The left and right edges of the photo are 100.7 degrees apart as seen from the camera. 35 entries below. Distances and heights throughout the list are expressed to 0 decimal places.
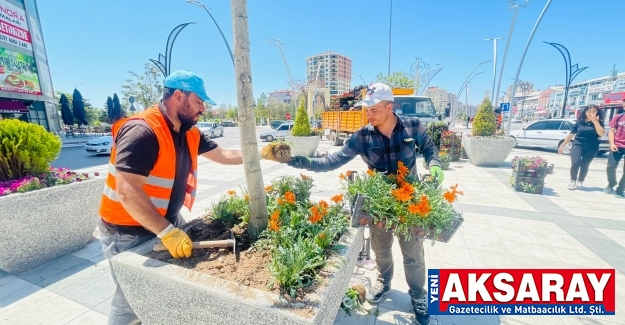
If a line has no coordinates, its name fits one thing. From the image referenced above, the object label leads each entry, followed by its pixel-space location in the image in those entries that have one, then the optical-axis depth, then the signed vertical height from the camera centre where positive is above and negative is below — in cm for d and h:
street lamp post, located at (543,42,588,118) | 2240 +409
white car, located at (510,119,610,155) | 1091 -81
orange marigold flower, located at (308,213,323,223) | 171 -64
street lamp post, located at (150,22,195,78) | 1496 +385
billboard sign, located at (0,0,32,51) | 1639 +659
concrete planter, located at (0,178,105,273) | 250 -102
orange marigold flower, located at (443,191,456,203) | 166 -50
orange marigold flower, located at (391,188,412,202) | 166 -49
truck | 1048 +32
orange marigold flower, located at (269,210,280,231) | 166 -65
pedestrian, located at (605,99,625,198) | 507 -68
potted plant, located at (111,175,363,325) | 116 -80
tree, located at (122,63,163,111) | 2450 +318
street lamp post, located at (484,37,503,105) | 1657 +388
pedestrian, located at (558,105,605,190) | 518 -51
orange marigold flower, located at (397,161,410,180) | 200 -40
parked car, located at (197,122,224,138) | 2193 -52
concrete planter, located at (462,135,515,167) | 796 -102
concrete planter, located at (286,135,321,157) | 945 -85
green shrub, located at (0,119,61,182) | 267 -25
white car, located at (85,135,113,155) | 1270 -100
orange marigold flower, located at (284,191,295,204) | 197 -58
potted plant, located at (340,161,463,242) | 162 -58
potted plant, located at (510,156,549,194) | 538 -122
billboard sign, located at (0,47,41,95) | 1697 +368
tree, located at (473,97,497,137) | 804 -12
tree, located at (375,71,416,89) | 2927 +434
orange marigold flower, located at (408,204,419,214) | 158 -54
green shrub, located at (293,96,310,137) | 967 -14
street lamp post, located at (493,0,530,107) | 1102 +340
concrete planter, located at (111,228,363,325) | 113 -82
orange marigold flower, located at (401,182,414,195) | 173 -47
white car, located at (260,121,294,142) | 1852 -91
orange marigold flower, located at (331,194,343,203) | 197 -59
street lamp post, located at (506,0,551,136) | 964 +282
